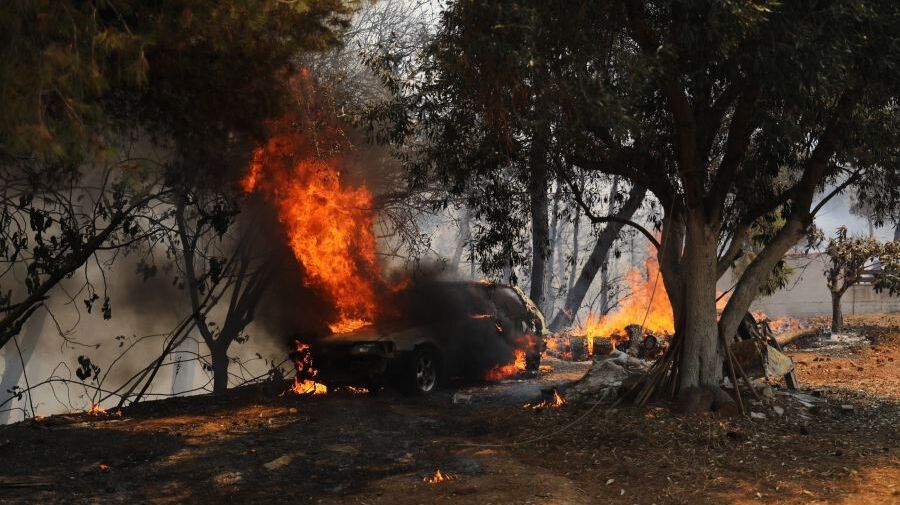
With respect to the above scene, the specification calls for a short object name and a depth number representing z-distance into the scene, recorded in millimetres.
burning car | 11688
